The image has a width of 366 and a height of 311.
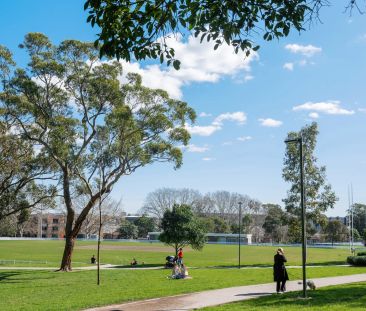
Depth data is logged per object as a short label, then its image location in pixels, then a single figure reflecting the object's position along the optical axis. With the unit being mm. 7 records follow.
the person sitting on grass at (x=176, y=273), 23719
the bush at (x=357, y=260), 32238
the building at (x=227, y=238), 106625
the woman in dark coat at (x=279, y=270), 16688
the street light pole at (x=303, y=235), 14938
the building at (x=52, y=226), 155625
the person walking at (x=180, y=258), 24512
